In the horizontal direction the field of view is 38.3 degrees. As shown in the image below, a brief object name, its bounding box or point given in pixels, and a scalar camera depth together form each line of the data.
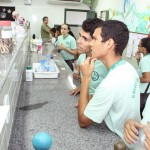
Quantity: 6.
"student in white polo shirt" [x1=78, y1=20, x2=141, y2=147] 1.09
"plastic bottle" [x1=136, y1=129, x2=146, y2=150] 0.86
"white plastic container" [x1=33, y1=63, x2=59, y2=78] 2.19
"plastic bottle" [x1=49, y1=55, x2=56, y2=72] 2.28
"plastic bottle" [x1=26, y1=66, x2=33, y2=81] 2.06
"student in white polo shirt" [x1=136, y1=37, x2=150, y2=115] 2.40
